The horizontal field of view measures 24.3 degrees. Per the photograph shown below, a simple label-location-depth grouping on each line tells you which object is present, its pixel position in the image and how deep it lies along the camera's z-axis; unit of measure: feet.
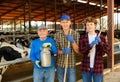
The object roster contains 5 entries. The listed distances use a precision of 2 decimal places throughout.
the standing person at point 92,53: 12.14
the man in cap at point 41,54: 12.77
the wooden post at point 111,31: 25.23
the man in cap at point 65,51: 12.92
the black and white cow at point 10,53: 21.69
